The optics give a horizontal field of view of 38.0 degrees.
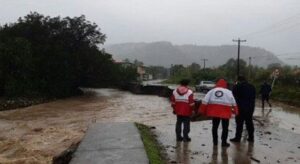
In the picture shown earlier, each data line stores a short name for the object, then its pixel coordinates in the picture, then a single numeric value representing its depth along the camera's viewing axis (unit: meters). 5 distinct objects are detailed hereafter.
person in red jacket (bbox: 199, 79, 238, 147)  10.30
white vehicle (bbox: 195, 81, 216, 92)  51.56
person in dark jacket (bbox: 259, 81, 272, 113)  25.52
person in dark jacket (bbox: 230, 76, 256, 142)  11.20
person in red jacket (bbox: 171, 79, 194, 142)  10.86
